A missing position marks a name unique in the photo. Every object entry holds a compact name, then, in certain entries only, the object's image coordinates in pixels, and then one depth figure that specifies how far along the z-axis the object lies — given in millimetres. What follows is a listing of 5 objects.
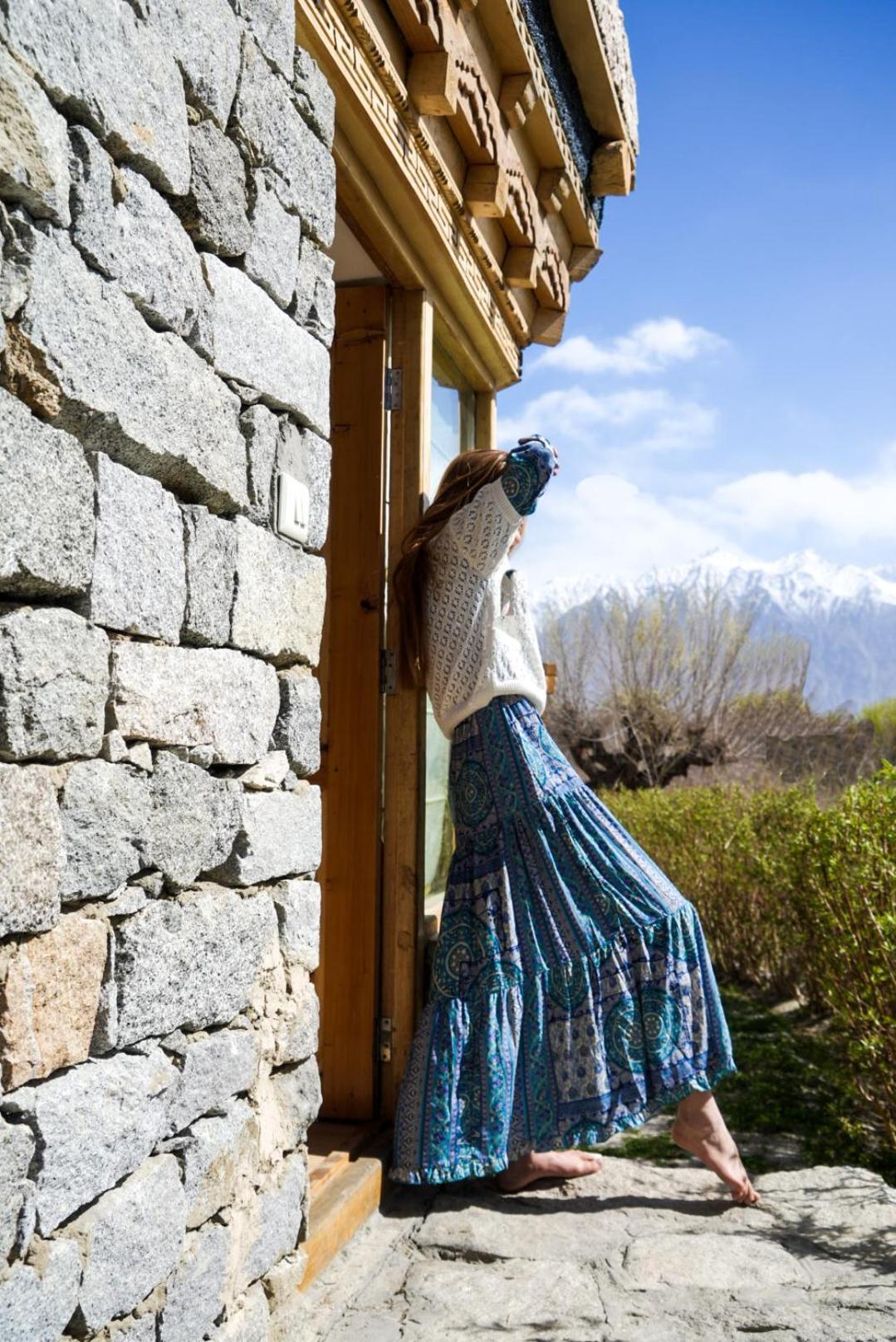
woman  2906
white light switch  2049
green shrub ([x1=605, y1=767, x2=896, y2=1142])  3613
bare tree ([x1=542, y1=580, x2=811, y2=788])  14133
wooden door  3201
